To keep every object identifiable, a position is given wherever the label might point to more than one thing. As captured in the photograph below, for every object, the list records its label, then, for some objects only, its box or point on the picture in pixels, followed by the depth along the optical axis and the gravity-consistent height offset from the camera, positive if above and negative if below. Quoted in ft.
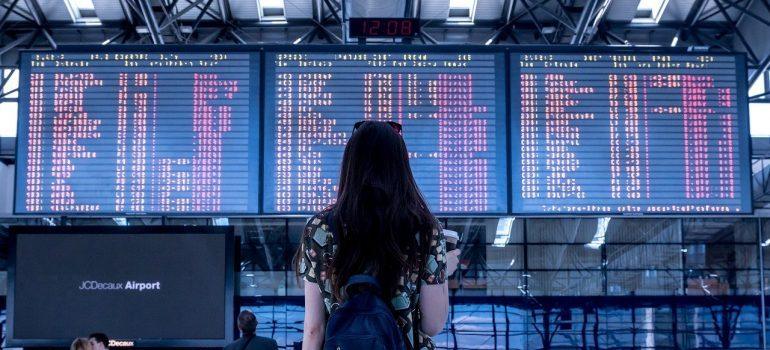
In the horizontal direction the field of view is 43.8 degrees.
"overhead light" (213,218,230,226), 57.47 -0.24
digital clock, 26.35 +5.25
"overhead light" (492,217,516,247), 60.75 -0.98
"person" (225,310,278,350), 24.59 -3.17
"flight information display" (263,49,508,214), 25.82 +2.74
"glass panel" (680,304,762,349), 48.85 -5.79
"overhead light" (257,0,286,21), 55.72 +12.13
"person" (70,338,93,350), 23.30 -3.10
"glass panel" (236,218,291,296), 57.31 -2.21
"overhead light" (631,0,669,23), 56.08 +12.13
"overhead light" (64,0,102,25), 55.01 +11.86
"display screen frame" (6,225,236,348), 25.22 -1.44
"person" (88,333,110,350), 23.85 -3.11
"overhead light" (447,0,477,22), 56.13 +12.14
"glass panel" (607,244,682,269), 60.80 -2.53
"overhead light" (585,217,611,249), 62.54 -1.01
